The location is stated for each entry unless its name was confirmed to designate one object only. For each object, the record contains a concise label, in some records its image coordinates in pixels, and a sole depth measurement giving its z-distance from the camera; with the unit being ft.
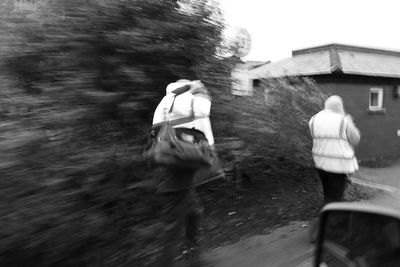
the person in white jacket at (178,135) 11.53
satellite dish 17.74
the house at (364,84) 40.70
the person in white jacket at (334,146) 15.71
